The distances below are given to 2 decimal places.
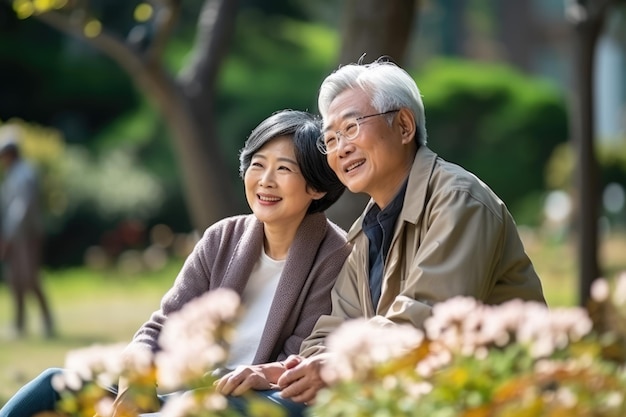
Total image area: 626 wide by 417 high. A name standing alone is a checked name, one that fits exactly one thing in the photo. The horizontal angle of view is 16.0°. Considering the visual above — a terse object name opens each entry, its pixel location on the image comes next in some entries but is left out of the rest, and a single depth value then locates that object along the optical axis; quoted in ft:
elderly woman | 22.33
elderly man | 19.70
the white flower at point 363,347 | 14.11
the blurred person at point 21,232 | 66.26
